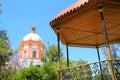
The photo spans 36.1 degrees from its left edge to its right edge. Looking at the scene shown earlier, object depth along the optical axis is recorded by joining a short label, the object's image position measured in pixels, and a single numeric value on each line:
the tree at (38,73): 14.05
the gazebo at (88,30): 4.98
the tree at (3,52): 14.90
